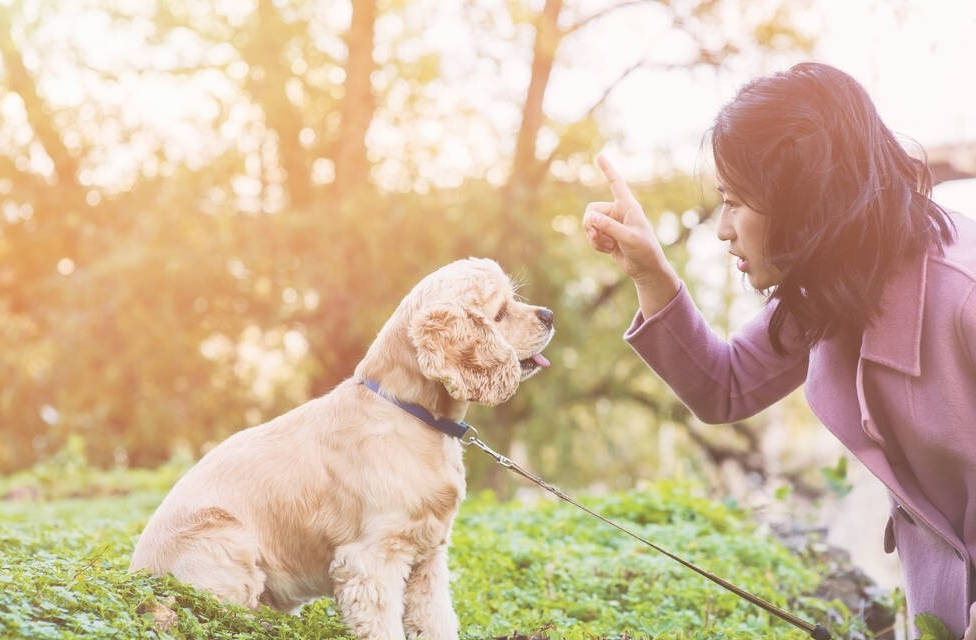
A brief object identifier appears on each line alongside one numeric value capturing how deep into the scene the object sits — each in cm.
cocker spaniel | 357
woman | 326
